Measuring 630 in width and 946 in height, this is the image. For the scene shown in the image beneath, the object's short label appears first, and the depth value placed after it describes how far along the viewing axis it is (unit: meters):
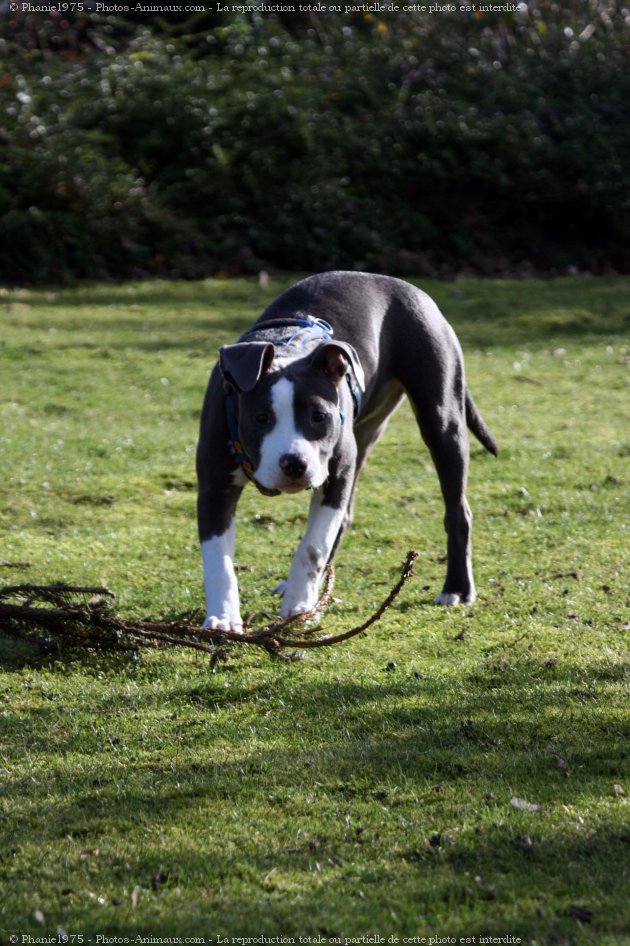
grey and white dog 10.98
